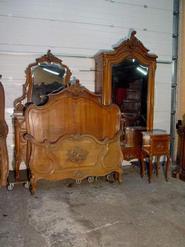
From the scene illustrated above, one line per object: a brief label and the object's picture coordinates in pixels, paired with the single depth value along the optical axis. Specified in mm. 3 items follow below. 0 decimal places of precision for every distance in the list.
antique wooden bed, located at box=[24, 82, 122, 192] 3082
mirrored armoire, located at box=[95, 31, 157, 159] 3826
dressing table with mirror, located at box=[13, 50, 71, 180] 3748
